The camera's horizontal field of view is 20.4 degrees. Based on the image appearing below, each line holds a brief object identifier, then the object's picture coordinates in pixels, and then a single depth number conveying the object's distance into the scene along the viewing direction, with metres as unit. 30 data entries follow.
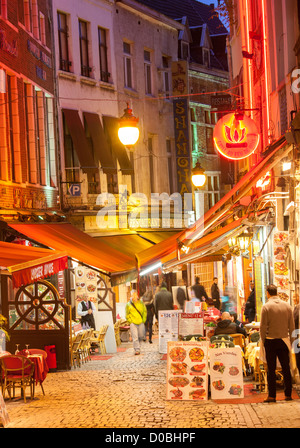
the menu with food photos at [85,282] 23.73
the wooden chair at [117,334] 24.15
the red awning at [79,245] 18.55
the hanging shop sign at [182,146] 33.94
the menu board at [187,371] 14.07
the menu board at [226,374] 13.95
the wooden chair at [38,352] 15.84
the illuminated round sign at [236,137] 16.67
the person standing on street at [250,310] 22.73
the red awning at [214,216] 12.03
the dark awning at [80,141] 26.48
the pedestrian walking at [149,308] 24.23
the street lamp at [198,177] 28.39
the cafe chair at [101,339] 22.23
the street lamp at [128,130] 17.69
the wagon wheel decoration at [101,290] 24.81
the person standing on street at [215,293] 31.35
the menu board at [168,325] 21.22
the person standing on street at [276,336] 12.85
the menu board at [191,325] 18.12
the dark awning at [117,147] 28.61
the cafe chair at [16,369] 14.80
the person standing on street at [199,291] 28.56
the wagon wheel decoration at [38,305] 19.02
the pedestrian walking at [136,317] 21.36
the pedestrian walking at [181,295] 26.94
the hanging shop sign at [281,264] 15.41
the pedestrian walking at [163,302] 23.33
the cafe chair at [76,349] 19.46
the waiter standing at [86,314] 23.31
